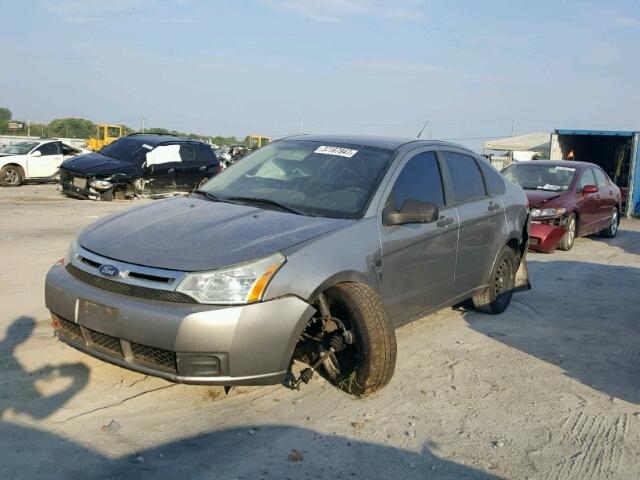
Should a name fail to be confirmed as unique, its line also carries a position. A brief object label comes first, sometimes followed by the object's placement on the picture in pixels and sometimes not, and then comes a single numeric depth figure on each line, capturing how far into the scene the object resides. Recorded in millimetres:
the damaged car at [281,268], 3393
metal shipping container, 17281
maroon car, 10289
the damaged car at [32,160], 19078
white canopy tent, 29041
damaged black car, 15258
